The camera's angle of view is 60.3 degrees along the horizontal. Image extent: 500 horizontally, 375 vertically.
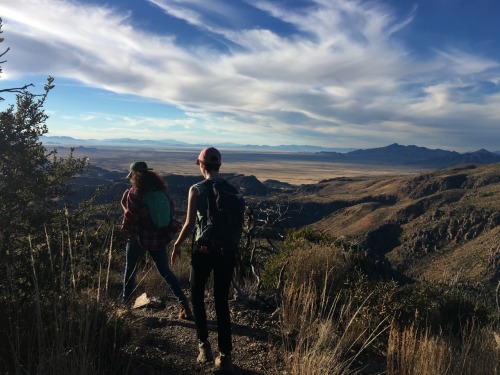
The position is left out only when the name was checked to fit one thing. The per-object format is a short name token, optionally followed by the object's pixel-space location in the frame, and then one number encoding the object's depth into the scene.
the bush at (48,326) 2.60
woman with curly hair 4.96
